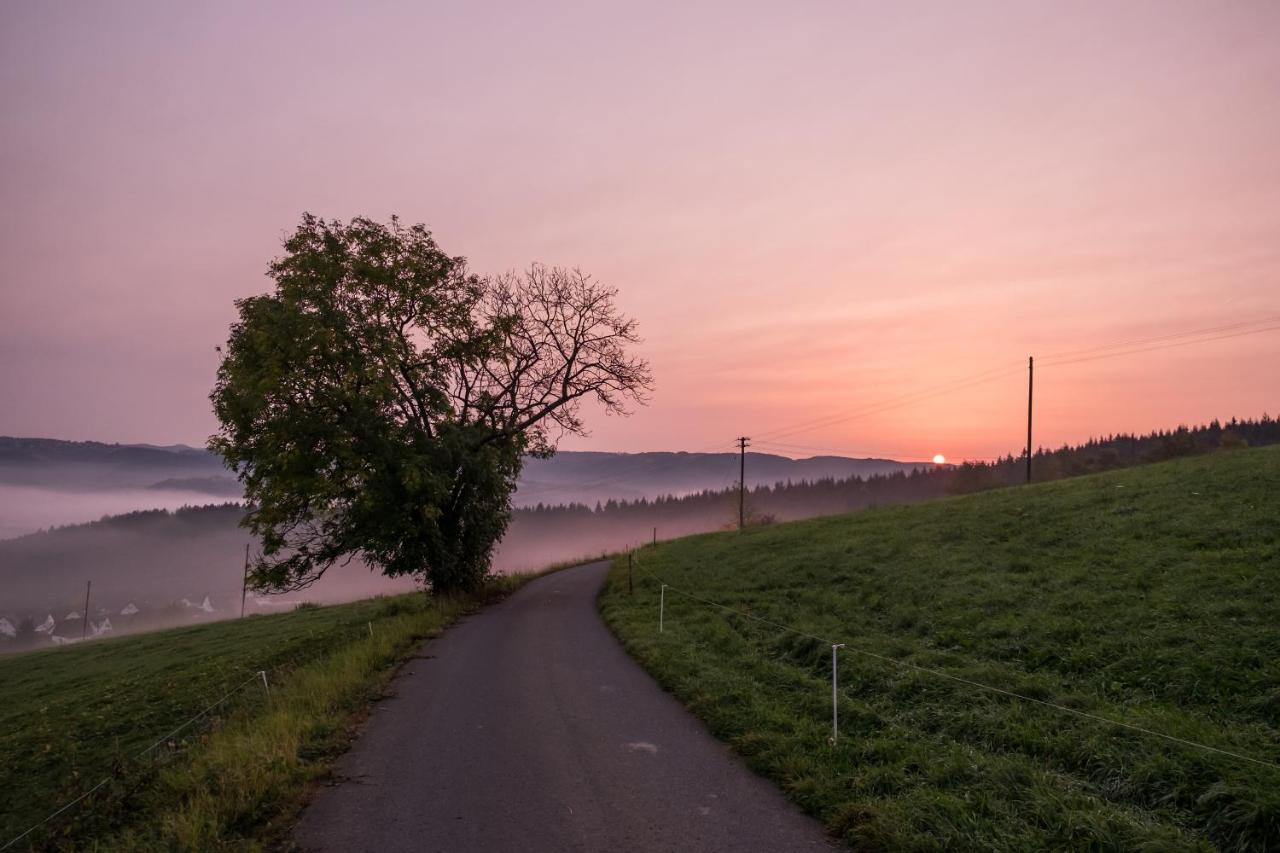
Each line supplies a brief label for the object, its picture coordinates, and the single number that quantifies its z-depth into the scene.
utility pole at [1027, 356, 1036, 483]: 44.84
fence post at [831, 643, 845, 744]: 8.31
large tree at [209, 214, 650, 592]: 22.66
